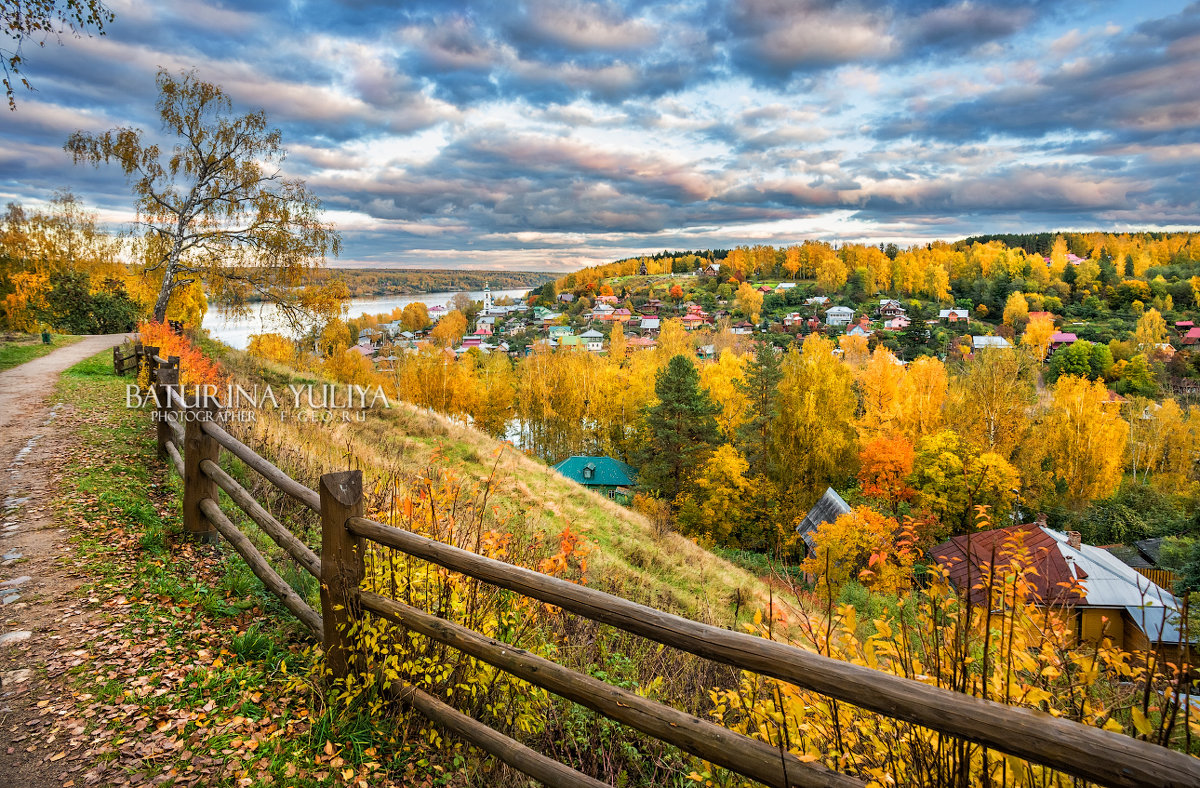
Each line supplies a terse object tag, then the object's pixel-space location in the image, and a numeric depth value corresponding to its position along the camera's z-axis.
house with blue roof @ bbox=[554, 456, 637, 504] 38.22
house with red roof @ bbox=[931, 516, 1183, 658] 18.19
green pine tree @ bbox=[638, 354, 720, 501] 32.00
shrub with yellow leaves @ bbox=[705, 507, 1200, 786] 1.96
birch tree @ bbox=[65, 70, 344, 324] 17.47
